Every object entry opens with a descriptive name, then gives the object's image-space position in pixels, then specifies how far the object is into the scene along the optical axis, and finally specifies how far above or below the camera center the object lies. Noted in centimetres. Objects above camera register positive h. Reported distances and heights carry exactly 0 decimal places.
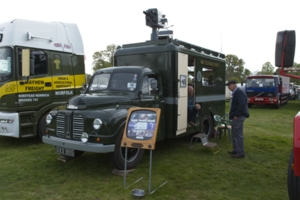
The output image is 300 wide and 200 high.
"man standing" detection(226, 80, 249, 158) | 631 -62
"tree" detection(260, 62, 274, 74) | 6971 +530
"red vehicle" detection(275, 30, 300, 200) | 319 +46
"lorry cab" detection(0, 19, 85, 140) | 713 +42
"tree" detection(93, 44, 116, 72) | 4706 +583
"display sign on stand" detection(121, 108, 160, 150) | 431 -66
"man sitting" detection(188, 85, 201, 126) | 740 -55
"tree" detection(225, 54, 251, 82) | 5919 +492
